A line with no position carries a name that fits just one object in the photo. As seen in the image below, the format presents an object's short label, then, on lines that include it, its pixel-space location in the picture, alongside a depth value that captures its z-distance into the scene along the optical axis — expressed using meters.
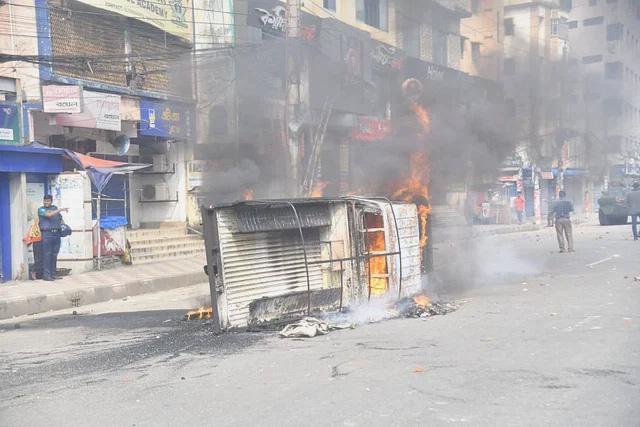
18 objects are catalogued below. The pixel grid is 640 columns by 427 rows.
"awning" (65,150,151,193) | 14.62
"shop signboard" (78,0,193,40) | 17.34
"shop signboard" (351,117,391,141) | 13.98
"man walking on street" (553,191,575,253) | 16.45
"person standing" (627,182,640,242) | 18.49
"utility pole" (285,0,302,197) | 14.86
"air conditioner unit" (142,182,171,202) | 20.59
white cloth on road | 7.09
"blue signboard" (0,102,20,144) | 13.89
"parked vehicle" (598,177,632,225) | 27.91
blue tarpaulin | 15.55
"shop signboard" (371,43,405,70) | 23.64
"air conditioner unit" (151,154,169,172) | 20.58
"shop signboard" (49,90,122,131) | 15.84
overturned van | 7.25
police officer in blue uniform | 13.14
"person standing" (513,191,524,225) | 33.47
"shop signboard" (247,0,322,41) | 20.84
